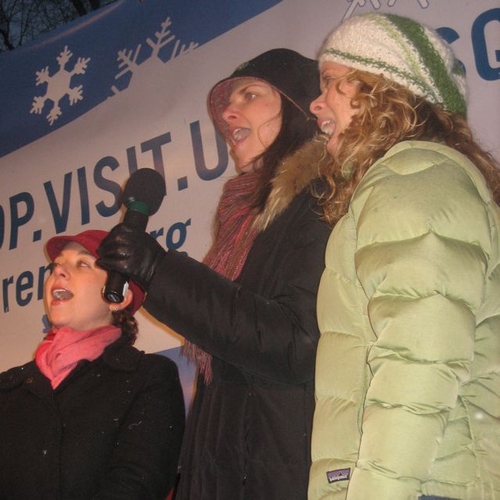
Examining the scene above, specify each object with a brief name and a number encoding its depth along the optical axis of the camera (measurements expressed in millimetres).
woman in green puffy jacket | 1142
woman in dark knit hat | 1563
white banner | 2691
